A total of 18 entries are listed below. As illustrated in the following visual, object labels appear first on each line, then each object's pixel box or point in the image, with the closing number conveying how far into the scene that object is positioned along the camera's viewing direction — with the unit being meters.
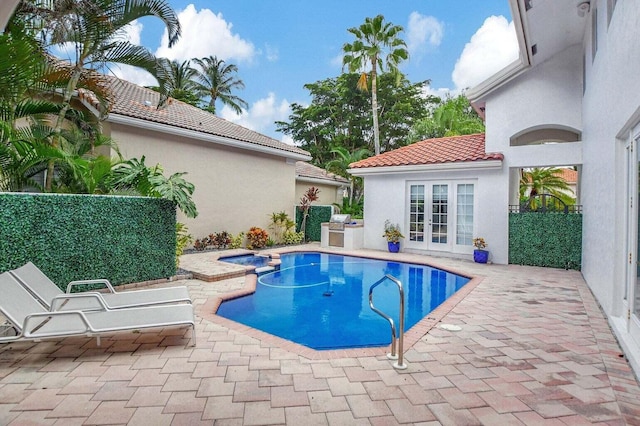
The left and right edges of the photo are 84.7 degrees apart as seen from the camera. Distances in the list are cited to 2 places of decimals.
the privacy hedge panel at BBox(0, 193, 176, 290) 7.20
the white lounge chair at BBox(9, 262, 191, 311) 5.82
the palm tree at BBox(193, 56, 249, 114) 41.28
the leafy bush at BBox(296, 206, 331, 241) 21.30
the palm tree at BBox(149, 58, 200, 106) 34.03
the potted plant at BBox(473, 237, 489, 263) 14.43
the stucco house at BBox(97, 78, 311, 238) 14.13
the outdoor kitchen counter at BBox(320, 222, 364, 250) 18.34
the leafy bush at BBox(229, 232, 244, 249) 17.52
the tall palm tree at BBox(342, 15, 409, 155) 25.14
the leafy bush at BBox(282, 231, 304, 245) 20.24
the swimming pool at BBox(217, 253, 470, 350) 7.37
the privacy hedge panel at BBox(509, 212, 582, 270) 12.99
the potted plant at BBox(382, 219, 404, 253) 17.17
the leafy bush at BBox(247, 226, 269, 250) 18.08
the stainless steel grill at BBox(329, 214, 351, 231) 18.75
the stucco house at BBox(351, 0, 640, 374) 5.93
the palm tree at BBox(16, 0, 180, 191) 8.04
